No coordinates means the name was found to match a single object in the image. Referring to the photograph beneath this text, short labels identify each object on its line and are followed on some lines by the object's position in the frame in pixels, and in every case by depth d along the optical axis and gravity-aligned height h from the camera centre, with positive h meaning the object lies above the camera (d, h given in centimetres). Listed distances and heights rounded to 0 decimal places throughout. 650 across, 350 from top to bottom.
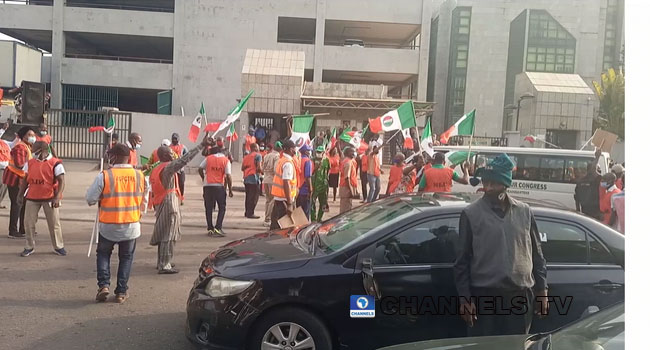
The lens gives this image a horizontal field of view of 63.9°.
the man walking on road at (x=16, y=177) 874 -101
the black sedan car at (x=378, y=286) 402 -116
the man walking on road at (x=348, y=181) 1074 -95
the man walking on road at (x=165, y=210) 680 -109
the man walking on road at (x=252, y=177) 1136 -103
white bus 1171 -58
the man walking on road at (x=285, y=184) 820 -83
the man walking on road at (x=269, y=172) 1041 -82
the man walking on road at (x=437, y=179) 796 -58
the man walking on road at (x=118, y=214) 568 -98
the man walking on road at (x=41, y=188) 752 -97
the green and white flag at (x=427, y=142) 1071 -5
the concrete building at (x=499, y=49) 3198 +596
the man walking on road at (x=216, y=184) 920 -98
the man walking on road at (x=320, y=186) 999 -101
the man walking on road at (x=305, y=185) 963 -96
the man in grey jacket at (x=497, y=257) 348 -77
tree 1919 +115
